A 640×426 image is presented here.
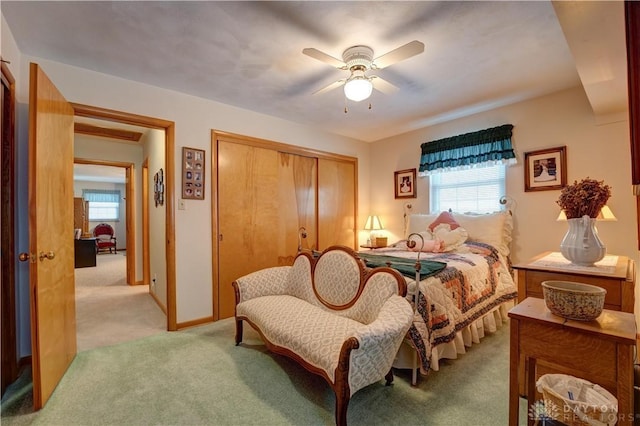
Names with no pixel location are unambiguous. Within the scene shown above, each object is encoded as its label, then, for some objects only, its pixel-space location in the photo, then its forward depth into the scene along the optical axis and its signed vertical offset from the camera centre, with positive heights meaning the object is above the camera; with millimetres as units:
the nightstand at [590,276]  1528 -387
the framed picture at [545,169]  2975 +460
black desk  6652 -854
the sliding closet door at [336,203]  4332 +174
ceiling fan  1928 +1089
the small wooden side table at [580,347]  996 -534
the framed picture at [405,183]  4328 +469
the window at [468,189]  3529 +305
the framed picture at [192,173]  3002 +455
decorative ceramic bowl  1095 -368
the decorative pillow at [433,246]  3131 -375
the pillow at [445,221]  3424 -110
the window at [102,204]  9625 +440
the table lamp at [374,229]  4547 -266
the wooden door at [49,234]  1674 -116
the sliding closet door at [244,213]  3283 +18
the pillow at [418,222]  3742 -128
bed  1952 -639
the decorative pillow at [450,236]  3182 -276
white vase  1700 -202
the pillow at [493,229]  3170 -202
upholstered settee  1486 -735
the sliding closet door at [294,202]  3844 +172
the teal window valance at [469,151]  3337 +794
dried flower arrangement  1679 +73
